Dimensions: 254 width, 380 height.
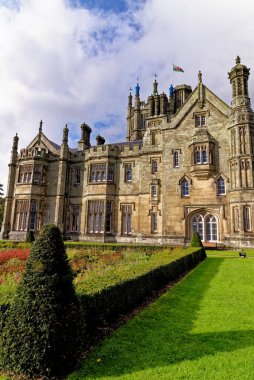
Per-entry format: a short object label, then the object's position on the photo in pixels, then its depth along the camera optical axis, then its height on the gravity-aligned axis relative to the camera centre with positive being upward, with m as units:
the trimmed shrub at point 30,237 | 24.41 -0.21
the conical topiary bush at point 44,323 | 4.25 -1.41
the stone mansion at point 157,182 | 25.53 +6.00
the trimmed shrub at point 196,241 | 21.17 -0.18
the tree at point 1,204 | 50.59 +6.00
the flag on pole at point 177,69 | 38.15 +23.54
